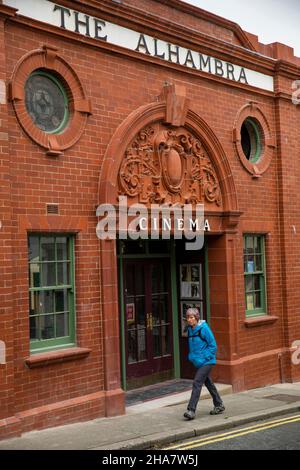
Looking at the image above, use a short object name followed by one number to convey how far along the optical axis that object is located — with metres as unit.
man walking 8.83
